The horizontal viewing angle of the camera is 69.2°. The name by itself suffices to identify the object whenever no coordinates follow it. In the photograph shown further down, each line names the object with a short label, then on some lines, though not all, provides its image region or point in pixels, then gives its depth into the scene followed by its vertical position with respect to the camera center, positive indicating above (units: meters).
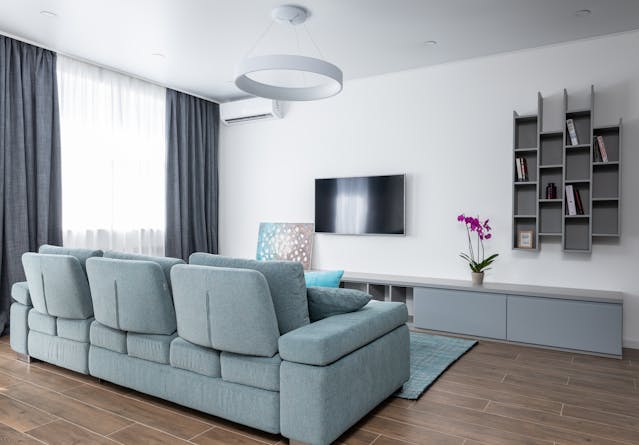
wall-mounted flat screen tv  4.92 +0.05
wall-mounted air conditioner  5.71 +1.25
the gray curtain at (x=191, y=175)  5.67 +0.44
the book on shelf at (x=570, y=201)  3.92 +0.07
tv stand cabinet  3.58 -0.87
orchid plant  4.30 -0.35
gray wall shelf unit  3.88 +0.26
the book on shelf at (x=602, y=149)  3.82 +0.49
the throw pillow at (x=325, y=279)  3.16 -0.48
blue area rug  2.88 -1.12
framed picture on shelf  4.17 -0.27
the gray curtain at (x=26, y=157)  4.02 +0.47
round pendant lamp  2.95 +0.93
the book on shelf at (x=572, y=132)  3.94 +0.66
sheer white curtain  4.62 +0.55
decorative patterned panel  5.54 -0.40
